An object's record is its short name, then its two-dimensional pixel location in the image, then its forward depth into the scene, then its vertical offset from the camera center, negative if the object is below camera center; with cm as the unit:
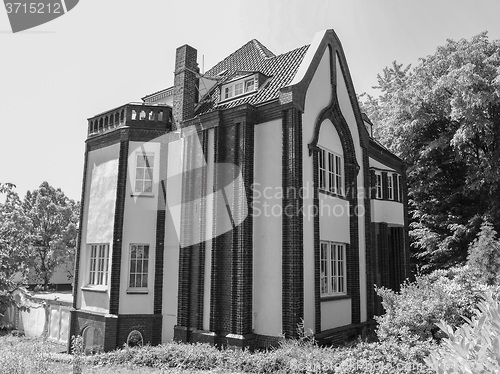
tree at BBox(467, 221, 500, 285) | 1781 +42
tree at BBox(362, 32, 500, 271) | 2191 +682
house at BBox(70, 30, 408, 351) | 1352 +182
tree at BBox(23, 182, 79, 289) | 3869 +268
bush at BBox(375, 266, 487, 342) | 1158 -120
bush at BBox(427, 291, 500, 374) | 329 -68
